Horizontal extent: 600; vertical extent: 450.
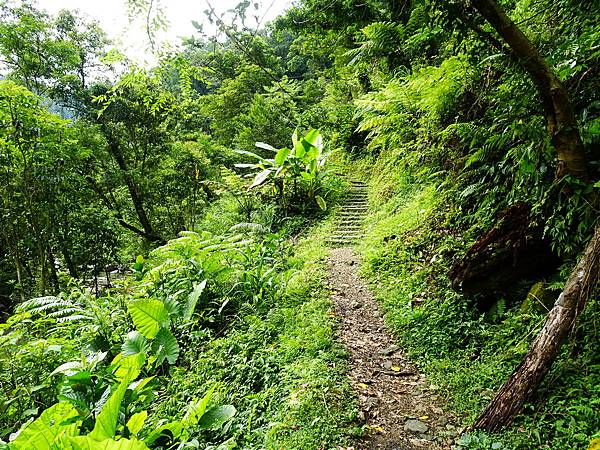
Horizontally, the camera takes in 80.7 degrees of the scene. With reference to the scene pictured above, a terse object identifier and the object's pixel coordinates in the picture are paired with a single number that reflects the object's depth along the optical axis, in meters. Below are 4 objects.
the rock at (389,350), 3.41
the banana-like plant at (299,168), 8.37
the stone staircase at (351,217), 7.16
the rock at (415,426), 2.45
